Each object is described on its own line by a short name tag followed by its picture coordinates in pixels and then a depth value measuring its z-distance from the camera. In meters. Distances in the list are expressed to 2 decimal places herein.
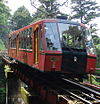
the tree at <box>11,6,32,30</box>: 55.68
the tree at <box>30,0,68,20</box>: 32.93
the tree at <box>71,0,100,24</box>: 31.55
